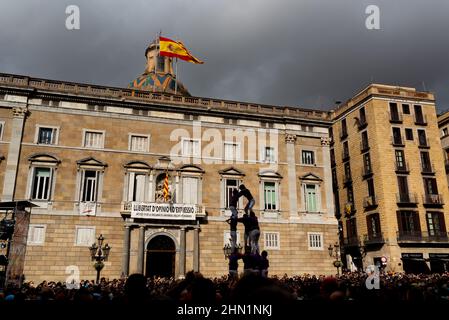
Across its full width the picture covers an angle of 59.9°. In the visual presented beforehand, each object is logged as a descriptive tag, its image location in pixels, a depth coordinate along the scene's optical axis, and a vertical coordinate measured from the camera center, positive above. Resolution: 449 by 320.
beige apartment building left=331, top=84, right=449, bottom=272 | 35.75 +7.82
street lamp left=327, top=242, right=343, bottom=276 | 28.86 +1.06
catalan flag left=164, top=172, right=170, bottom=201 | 27.91 +5.25
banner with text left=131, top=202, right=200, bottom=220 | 26.81 +3.89
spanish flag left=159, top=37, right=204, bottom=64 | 32.54 +17.75
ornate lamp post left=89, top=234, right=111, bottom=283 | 23.09 +1.02
